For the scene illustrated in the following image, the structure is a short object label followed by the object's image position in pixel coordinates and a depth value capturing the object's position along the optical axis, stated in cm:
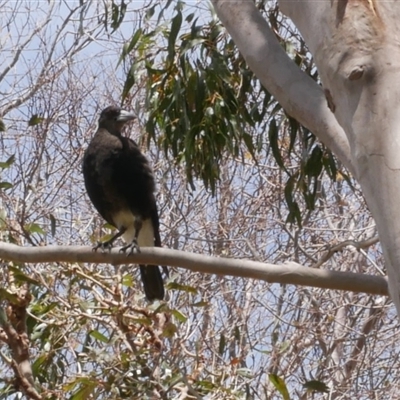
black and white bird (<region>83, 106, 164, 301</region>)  1303
